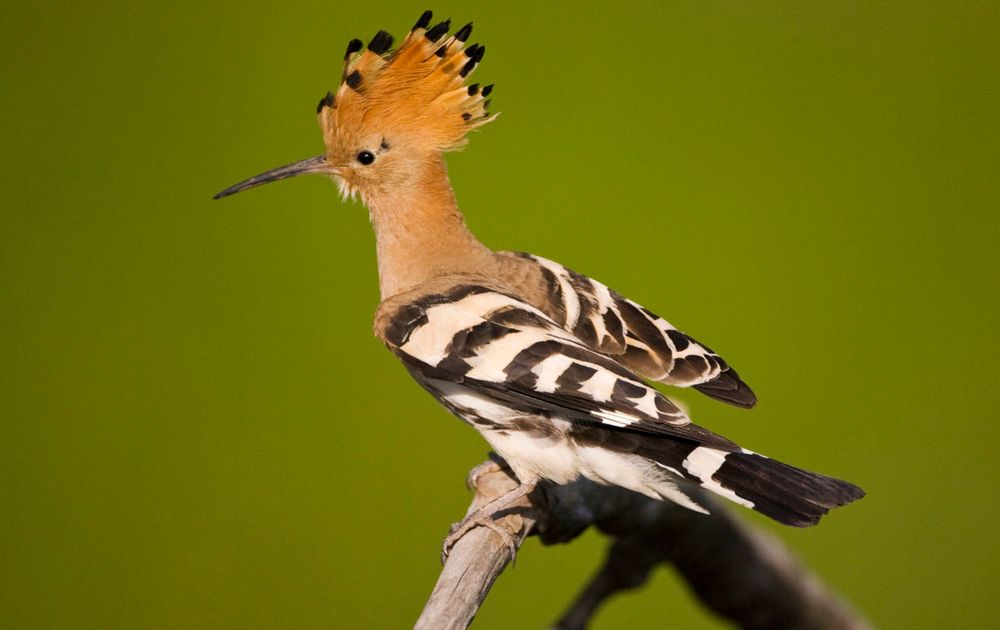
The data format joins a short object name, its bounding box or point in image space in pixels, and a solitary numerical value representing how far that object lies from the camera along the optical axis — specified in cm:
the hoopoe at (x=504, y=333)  672
